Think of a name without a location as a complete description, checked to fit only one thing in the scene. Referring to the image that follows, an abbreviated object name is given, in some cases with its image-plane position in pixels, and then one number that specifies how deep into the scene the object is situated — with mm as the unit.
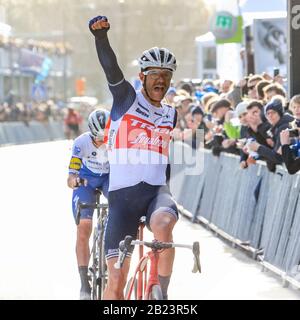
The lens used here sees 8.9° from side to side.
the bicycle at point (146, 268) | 11332
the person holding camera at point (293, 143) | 16808
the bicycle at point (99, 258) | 14820
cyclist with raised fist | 12094
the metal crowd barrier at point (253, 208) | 17392
